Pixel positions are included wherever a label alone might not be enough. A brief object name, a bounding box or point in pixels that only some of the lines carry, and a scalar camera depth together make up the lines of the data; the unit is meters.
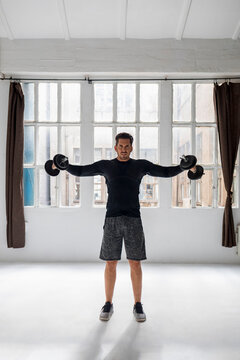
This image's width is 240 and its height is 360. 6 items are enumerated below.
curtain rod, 3.87
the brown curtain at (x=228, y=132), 3.73
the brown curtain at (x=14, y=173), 3.75
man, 2.22
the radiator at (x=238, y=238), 3.77
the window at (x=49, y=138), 3.96
